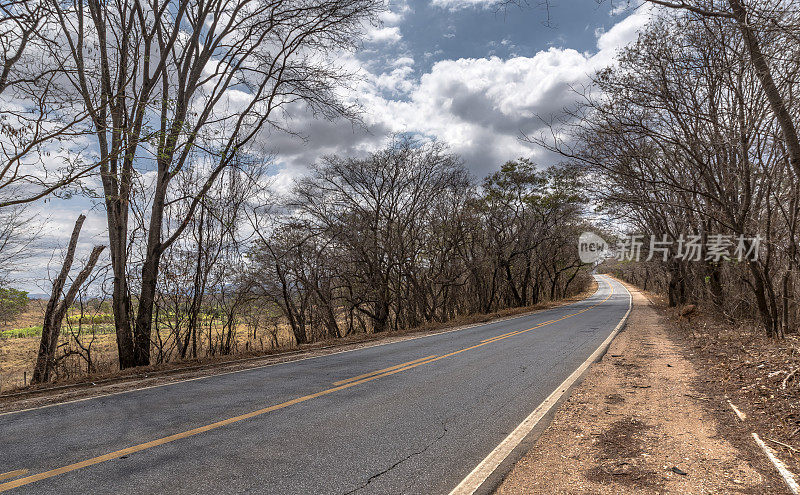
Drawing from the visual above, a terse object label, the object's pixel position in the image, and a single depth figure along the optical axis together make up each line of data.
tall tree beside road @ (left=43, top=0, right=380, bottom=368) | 8.95
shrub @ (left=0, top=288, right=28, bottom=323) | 15.36
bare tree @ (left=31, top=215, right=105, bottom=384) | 8.21
